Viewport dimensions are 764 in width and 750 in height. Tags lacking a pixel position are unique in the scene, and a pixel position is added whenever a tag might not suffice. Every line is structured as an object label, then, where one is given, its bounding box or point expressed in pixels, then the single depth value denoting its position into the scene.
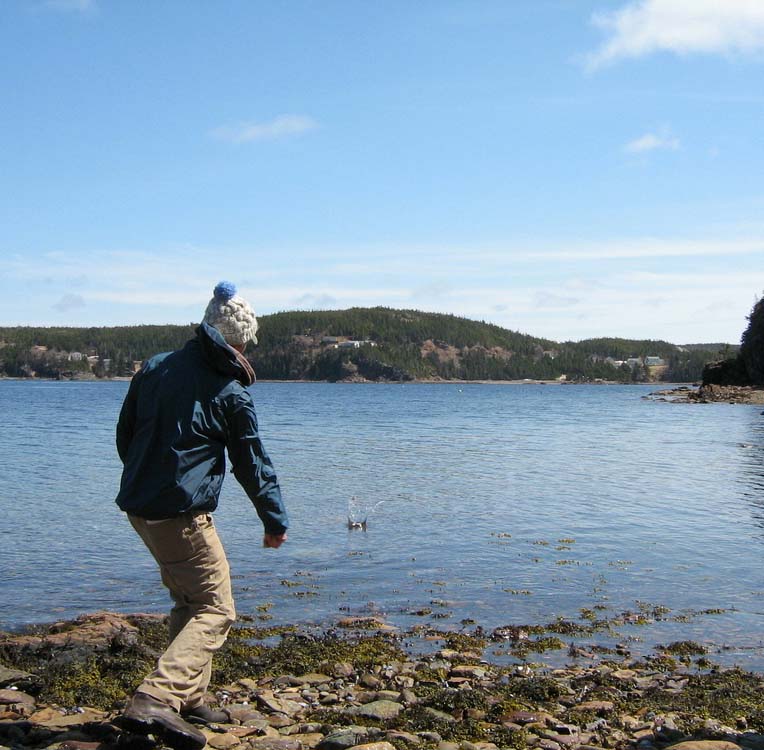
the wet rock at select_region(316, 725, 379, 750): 5.98
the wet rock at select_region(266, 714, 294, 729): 6.56
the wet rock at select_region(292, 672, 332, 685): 8.09
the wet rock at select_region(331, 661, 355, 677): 8.44
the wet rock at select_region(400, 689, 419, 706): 7.40
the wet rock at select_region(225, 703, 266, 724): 6.57
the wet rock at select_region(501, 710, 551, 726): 6.90
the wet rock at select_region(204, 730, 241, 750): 5.83
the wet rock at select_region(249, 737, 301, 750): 5.90
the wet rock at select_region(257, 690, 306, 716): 6.98
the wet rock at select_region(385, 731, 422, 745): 6.25
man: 5.51
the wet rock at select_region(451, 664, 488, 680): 8.49
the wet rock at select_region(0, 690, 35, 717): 6.57
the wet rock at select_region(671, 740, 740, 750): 6.17
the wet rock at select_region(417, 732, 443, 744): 6.35
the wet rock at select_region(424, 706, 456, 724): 6.84
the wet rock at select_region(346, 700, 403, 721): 6.88
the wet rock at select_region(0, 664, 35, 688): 7.34
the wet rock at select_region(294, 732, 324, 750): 6.11
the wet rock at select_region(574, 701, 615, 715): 7.35
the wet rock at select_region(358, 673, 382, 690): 7.97
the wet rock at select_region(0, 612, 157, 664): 8.43
